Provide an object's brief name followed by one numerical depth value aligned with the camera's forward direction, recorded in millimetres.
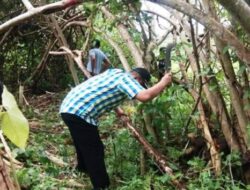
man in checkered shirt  3598
